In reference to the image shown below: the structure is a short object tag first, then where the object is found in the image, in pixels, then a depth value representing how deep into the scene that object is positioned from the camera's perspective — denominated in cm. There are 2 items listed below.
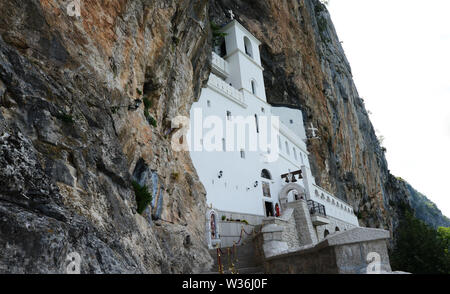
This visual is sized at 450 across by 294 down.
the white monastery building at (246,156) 1820
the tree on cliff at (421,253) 2389
